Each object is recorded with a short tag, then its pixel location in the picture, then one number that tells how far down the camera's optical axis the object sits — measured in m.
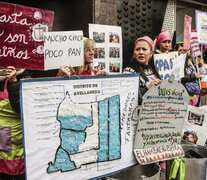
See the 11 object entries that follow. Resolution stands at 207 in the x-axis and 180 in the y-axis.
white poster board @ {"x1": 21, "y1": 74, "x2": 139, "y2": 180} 1.88
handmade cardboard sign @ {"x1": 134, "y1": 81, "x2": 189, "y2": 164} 2.43
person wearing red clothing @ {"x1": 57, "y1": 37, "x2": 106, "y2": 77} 2.74
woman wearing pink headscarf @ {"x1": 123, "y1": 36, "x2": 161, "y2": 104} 3.05
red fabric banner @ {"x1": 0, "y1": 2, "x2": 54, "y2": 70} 2.14
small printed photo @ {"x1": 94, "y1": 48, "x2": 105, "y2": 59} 3.82
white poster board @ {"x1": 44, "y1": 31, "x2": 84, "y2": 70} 2.10
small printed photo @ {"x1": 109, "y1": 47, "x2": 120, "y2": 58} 3.99
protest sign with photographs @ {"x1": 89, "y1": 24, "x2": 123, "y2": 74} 3.67
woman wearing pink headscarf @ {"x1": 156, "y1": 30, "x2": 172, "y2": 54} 4.09
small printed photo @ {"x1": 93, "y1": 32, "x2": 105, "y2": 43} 3.61
